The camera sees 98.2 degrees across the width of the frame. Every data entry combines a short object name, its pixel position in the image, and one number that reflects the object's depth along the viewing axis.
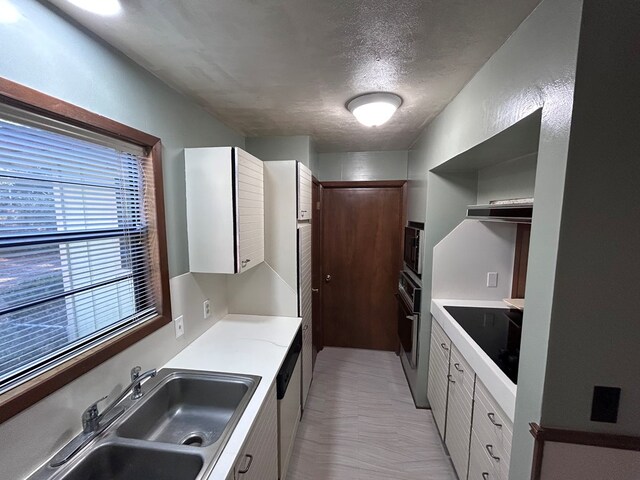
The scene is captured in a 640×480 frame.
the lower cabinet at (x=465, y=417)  1.22
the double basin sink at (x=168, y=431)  0.95
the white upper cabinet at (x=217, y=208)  1.54
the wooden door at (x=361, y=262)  3.15
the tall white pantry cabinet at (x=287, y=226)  2.01
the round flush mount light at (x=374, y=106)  1.59
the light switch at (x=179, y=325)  1.58
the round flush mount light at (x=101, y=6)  0.90
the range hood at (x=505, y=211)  1.21
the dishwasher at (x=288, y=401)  1.52
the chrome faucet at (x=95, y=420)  0.94
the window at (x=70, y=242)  0.85
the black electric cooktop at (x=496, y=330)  1.34
